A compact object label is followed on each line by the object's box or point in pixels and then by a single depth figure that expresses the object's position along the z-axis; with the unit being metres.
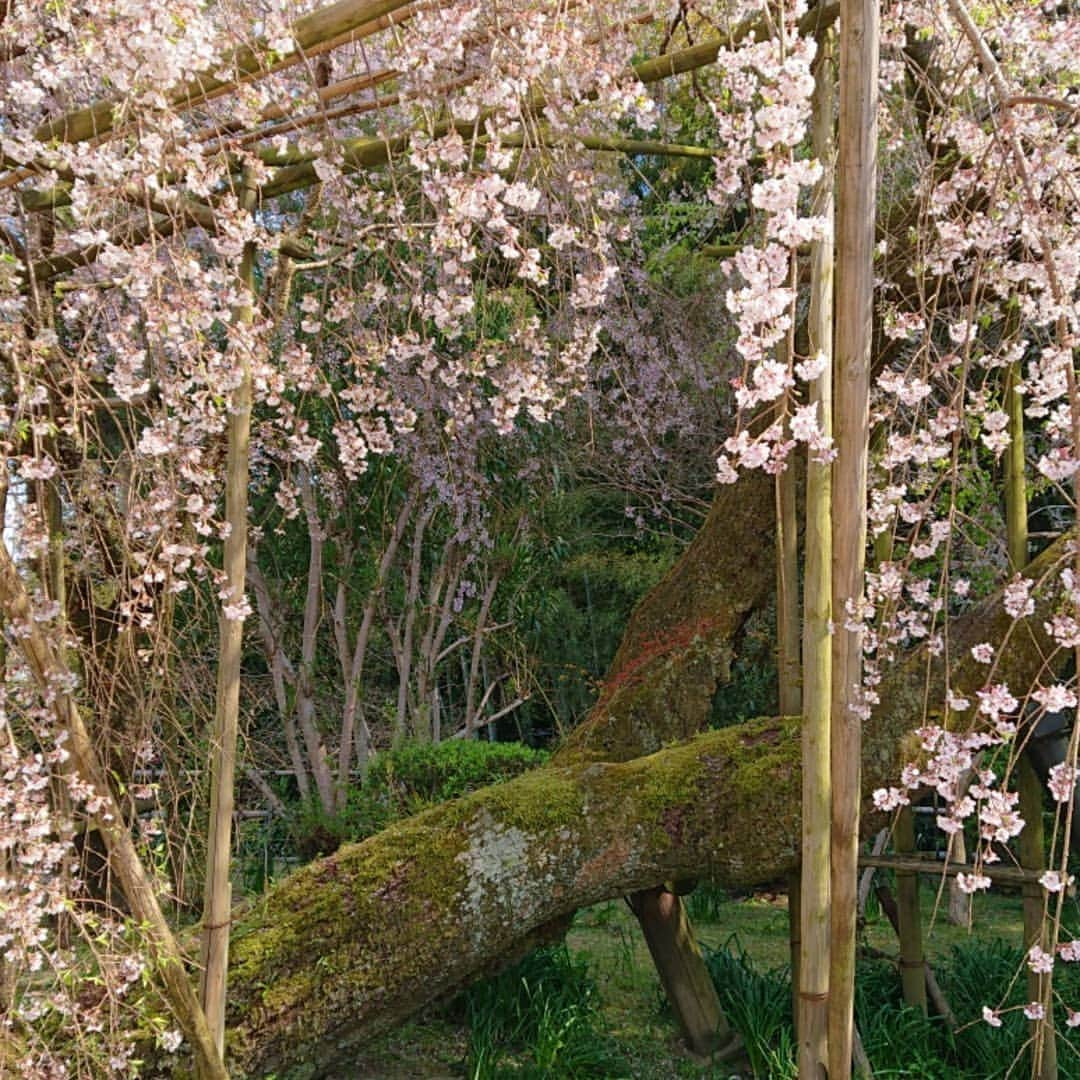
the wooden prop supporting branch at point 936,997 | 3.20
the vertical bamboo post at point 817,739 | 1.82
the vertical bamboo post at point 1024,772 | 2.82
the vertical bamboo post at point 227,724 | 2.03
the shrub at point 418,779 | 4.57
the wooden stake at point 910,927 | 3.17
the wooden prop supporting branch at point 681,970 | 3.17
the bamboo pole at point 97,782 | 1.73
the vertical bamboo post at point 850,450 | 1.64
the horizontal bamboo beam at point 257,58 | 1.74
